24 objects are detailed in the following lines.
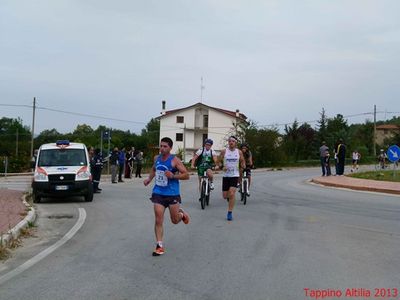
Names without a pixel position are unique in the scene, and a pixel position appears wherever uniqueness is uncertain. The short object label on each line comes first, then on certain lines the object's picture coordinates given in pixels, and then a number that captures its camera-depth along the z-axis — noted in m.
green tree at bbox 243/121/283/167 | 52.38
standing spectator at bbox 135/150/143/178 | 31.93
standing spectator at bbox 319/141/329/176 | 27.53
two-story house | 85.50
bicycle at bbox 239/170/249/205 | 15.28
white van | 16.19
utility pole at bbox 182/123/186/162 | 81.04
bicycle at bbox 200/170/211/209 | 14.05
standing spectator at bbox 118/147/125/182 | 27.37
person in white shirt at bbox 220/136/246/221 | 11.80
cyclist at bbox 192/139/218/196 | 14.45
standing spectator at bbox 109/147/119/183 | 26.30
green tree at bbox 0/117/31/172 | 81.71
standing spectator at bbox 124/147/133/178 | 30.62
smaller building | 123.07
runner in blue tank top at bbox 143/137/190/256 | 8.16
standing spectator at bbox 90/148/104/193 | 19.61
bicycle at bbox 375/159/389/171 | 41.28
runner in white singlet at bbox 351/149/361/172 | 36.47
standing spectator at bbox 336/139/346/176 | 26.67
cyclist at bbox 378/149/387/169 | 41.34
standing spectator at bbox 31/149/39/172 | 17.27
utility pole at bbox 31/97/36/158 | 56.06
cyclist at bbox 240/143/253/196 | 16.28
